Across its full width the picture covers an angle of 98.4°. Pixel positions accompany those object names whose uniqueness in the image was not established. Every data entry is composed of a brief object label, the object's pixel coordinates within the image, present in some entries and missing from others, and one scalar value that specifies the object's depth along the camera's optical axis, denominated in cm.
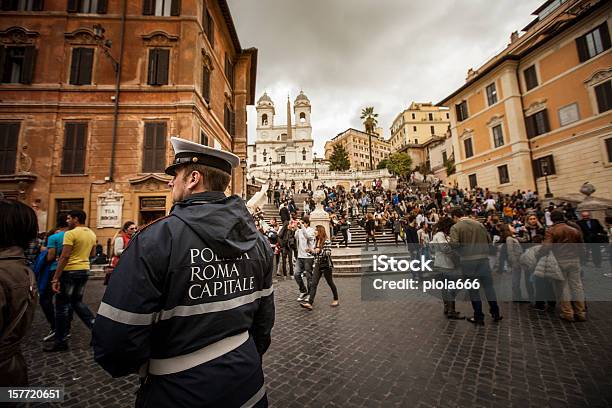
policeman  121
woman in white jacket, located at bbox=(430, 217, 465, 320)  552
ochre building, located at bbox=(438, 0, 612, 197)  1752
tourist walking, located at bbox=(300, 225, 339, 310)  639
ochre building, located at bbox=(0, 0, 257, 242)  1233
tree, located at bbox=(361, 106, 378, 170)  5662
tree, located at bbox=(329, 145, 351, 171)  6725
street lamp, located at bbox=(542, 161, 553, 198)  1905
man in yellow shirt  427
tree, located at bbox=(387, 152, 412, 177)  5141
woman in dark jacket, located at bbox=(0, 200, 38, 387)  173
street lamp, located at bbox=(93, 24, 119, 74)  1148
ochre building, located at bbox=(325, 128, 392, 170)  9662
